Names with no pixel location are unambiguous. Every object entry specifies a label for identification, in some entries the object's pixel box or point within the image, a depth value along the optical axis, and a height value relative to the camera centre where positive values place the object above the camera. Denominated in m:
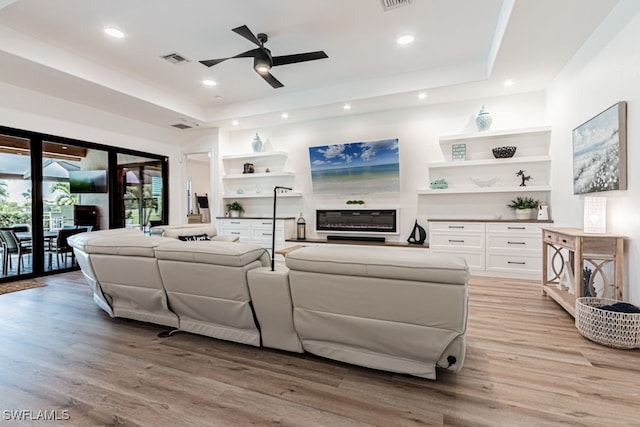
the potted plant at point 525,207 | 4.60 +0.03
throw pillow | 4.13 -0.40
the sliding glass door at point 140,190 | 6.18 +0.41
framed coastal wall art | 2.64 +0.57
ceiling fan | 3.38 +1.75
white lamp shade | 2.72 -0.05
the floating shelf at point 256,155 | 6.32 +1.17
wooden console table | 2.60 -0.43
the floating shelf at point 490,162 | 4.53 +0.75
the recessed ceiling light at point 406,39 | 3.73 +2.15
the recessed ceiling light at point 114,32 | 3.52 +2.13
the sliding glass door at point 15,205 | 4.50 +0.05
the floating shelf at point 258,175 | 6.31 +0.74
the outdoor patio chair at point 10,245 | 4.51 -0.55
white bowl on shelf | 4.93 +0.46
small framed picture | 5.02 +0.96
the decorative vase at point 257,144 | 6.48 +1.41
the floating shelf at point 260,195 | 6.25 +0.31
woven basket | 2.25 -0.91
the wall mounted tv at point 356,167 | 5.43 +0.80
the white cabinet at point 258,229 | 6.00 -0.42
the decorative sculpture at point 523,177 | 4.72 +0.51
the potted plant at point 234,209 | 6.82 +0.00
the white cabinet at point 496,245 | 4.31 -0.55
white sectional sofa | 1.67 -0.58
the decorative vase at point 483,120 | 4.80 +1.45
